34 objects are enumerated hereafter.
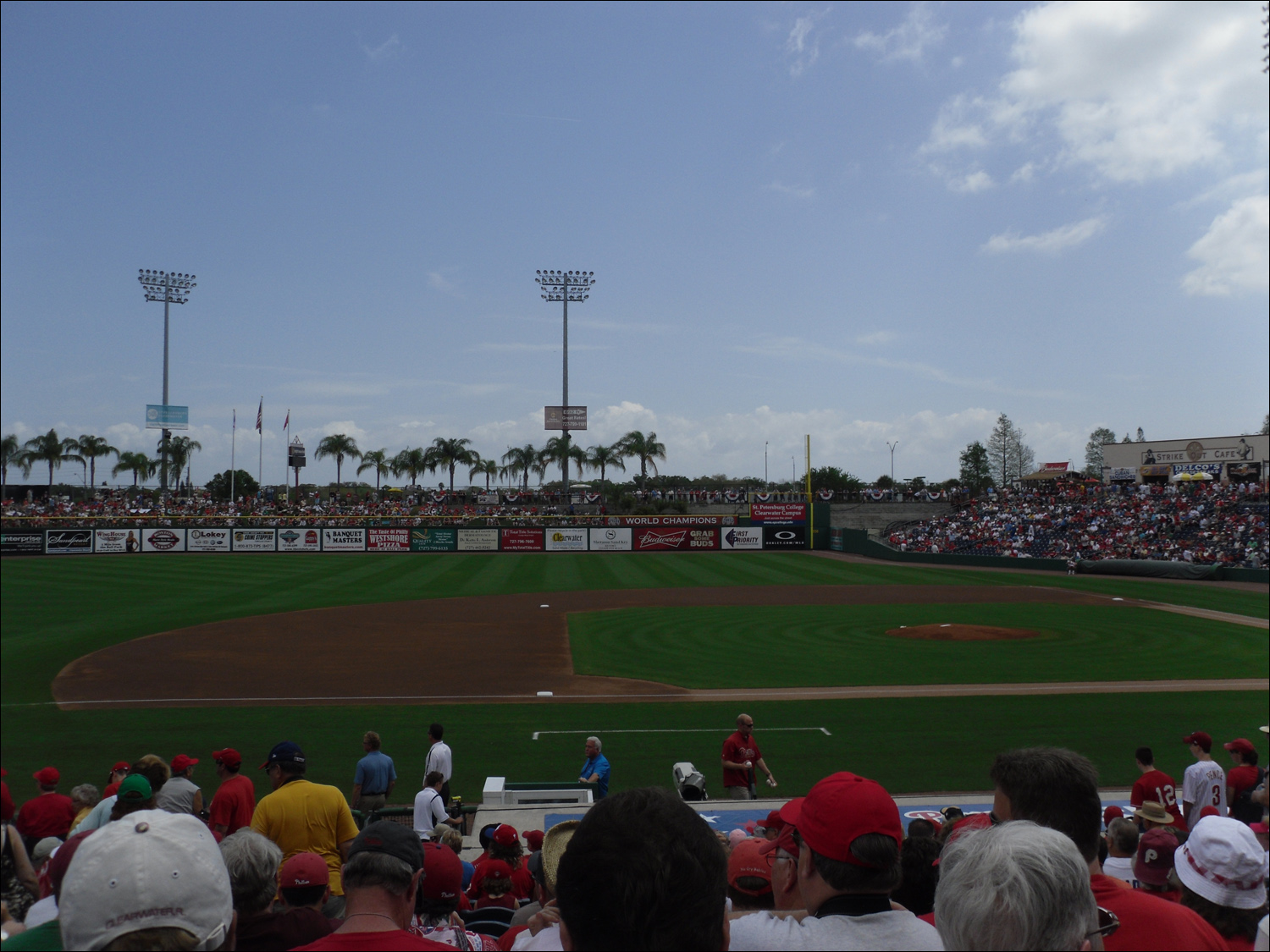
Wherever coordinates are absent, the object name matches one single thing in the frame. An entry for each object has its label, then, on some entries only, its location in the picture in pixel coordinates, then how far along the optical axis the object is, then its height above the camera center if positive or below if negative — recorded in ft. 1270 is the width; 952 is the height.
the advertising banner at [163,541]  182.19 -9.07
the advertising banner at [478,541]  193.77 -9.91
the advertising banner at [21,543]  172.96 -9.11
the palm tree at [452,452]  333.62 +18.83
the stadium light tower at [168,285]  251.19 +65.62
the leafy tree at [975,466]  399.03 +14.90
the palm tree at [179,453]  327.88 +18.55
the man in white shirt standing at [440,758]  36.01 -11.34
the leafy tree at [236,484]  350.43 +6.54
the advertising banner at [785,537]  208.13 -9.86
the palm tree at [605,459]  306.35 +14.65
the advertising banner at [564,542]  195.93 -10.35
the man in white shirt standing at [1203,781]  31.60 -10.96
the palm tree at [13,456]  314.14 +16.75
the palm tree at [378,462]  345.92 +15.23
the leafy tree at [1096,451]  443.45 +24.59
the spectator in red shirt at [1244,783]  30.45 -10.60
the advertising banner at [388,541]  188.61 -9.62
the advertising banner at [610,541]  199.00 -10.31
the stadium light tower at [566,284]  260.42 +67.57
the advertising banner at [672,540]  201.26 -10.32
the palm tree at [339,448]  343.67 +21.12
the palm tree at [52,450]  326.24 +19.95
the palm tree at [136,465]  322.55 +13.67
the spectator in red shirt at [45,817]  25.32 -9.78
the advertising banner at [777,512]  214.48 -3.78
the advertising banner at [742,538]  204.85 -10.06
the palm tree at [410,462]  338.54 +15.00
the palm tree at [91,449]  333.21 +20.33
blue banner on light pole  253.65 +25.31
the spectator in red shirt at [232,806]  24.32 -9.14
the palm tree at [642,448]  307.58 +18.70
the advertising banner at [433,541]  192.03 -9.79
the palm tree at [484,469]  335.67 +12.05
